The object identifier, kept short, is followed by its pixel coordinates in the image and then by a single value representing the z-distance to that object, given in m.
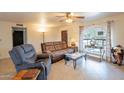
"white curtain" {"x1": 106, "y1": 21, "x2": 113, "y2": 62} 3.30
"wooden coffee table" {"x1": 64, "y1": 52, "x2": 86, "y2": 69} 2.84
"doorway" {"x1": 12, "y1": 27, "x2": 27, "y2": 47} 4.40
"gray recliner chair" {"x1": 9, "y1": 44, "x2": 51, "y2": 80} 1.81
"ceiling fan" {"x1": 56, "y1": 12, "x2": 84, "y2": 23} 2.58
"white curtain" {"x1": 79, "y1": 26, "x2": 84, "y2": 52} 4.30
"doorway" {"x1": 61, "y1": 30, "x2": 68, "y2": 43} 5.20
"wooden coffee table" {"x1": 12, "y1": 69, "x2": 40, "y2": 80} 1.24
